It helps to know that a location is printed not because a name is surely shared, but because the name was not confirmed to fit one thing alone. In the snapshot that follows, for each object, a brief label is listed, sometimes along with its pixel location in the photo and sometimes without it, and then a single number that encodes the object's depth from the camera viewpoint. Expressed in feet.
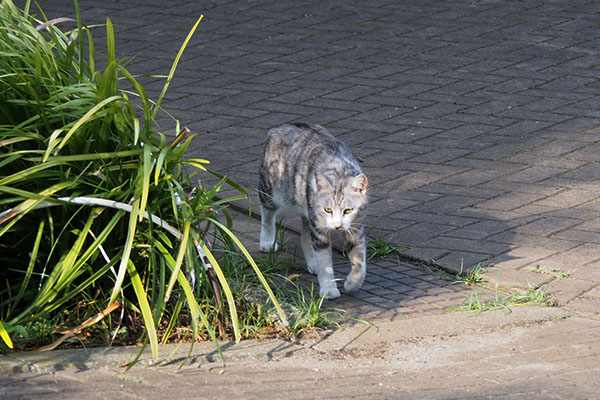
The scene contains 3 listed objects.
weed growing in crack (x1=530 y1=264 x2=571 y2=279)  35.83
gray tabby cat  34.94
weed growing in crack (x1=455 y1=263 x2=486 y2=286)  35.88
